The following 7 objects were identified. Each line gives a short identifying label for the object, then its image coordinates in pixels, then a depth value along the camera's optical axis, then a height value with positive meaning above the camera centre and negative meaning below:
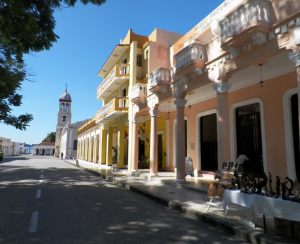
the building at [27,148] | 144.62 +3.25
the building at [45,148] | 96.38 +2.26
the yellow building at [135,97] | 14.93 +3.93
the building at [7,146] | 71.11 +2.34
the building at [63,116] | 69.81 +11.24
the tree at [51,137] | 113.57 +8.01
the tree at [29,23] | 6.01 +3.46
